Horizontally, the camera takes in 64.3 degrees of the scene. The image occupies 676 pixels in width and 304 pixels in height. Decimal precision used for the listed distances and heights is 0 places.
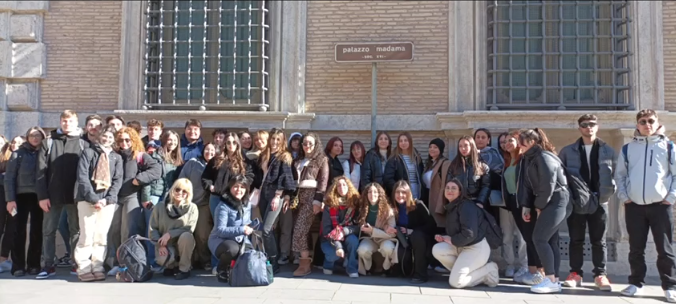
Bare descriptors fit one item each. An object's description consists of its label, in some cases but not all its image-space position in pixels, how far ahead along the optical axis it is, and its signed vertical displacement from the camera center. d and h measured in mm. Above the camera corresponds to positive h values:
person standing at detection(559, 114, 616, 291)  6176 -198
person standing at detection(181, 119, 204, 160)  7305 +324
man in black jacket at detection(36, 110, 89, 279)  6547 -198
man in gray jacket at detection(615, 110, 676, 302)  5770 -257
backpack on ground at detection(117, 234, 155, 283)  6172 -1119
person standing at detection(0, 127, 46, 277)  6648 -453
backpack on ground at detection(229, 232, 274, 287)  5996 -1170
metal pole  8203 +1077
